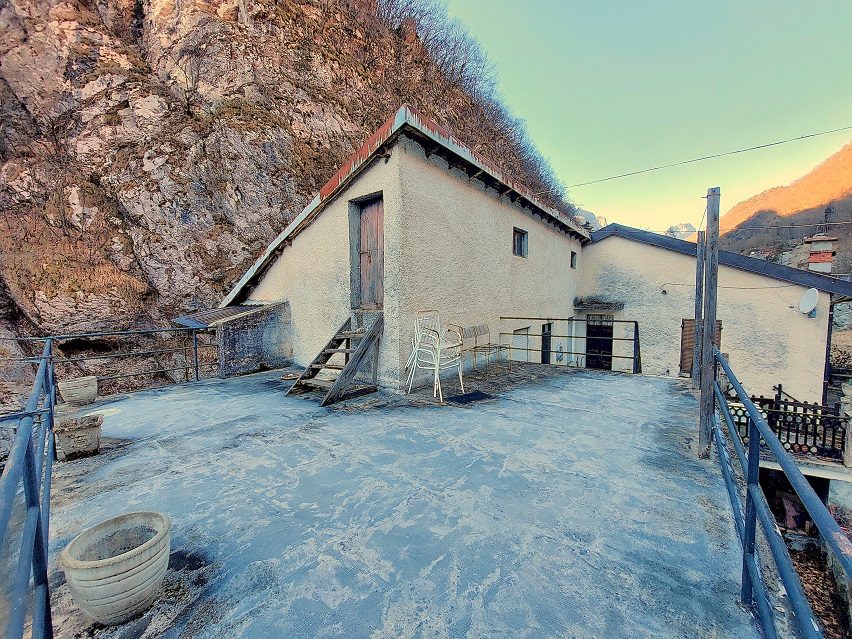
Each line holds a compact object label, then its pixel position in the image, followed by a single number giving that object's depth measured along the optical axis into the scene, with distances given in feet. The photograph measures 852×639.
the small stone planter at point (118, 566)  4.77
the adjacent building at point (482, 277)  18.07
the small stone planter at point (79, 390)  16.35
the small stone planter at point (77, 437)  10.58
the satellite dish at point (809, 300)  26.68
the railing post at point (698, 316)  18.31
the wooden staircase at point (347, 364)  16.78
